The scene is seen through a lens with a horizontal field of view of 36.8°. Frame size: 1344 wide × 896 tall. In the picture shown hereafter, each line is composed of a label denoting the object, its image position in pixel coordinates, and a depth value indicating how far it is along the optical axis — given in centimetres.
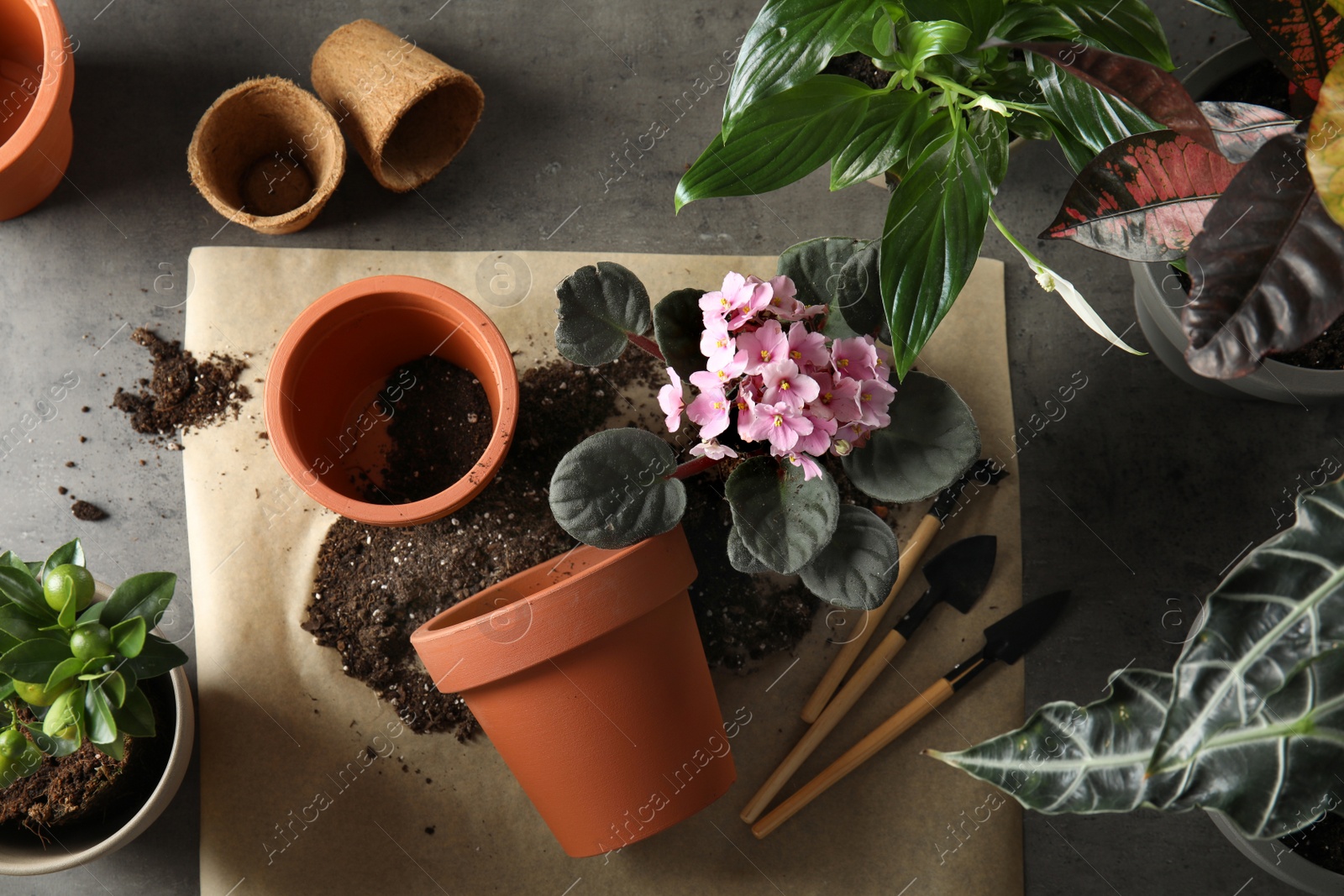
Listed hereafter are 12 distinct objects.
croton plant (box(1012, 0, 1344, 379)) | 82
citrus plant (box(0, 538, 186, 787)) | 91
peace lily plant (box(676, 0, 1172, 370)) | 89
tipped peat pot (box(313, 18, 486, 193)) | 102
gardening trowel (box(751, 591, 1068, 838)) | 102
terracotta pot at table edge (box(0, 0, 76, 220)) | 99
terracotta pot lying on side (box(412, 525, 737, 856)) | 92
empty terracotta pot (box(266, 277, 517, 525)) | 96
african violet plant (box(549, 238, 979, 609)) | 90
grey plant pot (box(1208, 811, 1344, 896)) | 96
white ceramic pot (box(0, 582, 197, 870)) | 96
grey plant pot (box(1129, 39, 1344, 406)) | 96
